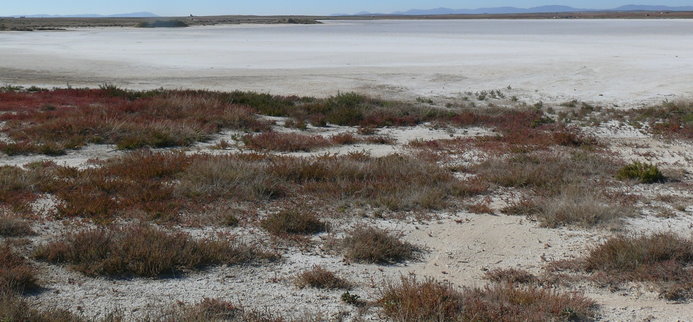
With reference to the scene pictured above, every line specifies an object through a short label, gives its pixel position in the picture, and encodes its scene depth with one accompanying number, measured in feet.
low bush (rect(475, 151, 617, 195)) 37.60
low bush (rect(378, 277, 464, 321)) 18.95
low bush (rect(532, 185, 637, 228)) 29.86
